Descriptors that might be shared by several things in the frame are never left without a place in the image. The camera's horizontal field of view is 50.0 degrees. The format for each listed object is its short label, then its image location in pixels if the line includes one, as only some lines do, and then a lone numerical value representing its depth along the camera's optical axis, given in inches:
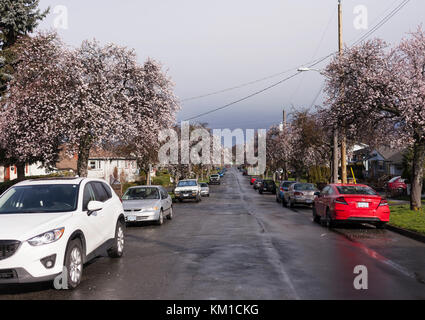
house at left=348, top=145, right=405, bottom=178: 2221.5
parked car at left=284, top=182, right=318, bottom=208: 1017.5
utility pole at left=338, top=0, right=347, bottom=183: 947.2
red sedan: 589.0
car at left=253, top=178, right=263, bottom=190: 2146.9
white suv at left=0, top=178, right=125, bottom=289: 256.7
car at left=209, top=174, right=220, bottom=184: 2854.3
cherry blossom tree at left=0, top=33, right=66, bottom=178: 867.4
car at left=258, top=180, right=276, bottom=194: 1845.5
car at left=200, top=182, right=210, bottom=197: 1579.7
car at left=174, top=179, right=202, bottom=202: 1286.9
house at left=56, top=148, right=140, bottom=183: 2325.1
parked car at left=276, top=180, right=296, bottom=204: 1161.5
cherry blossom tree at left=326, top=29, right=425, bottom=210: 688.4
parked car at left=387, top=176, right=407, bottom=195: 1294.3
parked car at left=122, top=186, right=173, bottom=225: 650.8
